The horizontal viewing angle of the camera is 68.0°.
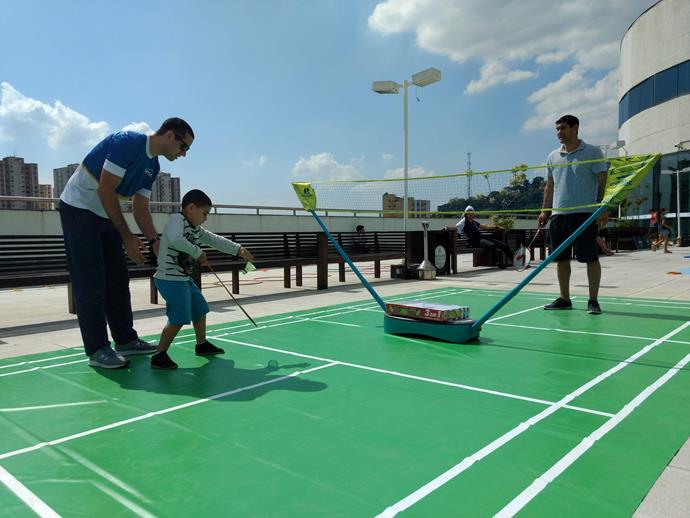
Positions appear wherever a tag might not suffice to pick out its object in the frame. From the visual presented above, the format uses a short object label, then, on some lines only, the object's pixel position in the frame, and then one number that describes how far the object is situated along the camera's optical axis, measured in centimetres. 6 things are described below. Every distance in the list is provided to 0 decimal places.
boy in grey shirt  373
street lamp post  1411
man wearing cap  1095
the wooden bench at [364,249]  900
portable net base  452
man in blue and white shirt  366
